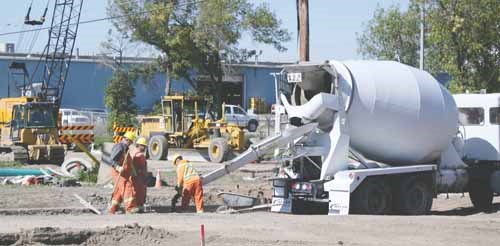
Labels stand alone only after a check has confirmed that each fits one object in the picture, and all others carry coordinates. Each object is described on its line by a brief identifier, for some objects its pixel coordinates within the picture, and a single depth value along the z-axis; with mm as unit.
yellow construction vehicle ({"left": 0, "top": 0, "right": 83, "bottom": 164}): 36938
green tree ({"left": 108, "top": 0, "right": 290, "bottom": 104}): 55219
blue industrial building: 72750
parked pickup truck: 59912
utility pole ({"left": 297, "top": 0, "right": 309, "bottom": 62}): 28819
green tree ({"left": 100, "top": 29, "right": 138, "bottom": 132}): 63500
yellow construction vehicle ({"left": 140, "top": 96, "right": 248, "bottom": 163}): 38700
